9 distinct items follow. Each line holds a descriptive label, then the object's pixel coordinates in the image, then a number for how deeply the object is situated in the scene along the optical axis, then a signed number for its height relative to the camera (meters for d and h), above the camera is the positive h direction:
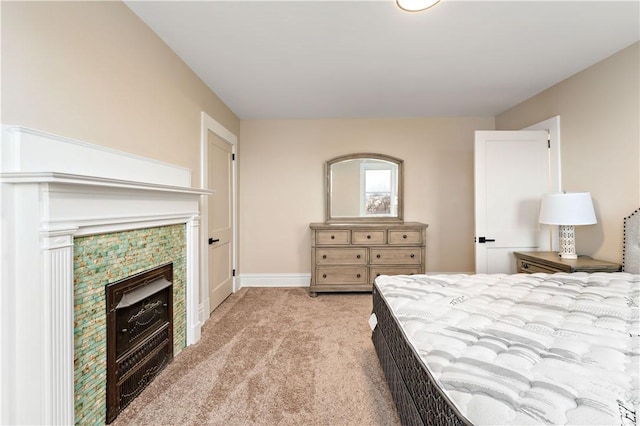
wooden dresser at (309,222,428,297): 3.59 -0.55
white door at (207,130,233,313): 3.11 -0.08
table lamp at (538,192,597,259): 2.41 -0.03
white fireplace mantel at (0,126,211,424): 1.07 -0.22
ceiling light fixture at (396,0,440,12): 1.62 +1.26
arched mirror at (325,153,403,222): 4.01 +0.34
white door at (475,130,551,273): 3.13 +0.16
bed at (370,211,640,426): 0.73 -0.50
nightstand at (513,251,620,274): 2.29 -0.47
